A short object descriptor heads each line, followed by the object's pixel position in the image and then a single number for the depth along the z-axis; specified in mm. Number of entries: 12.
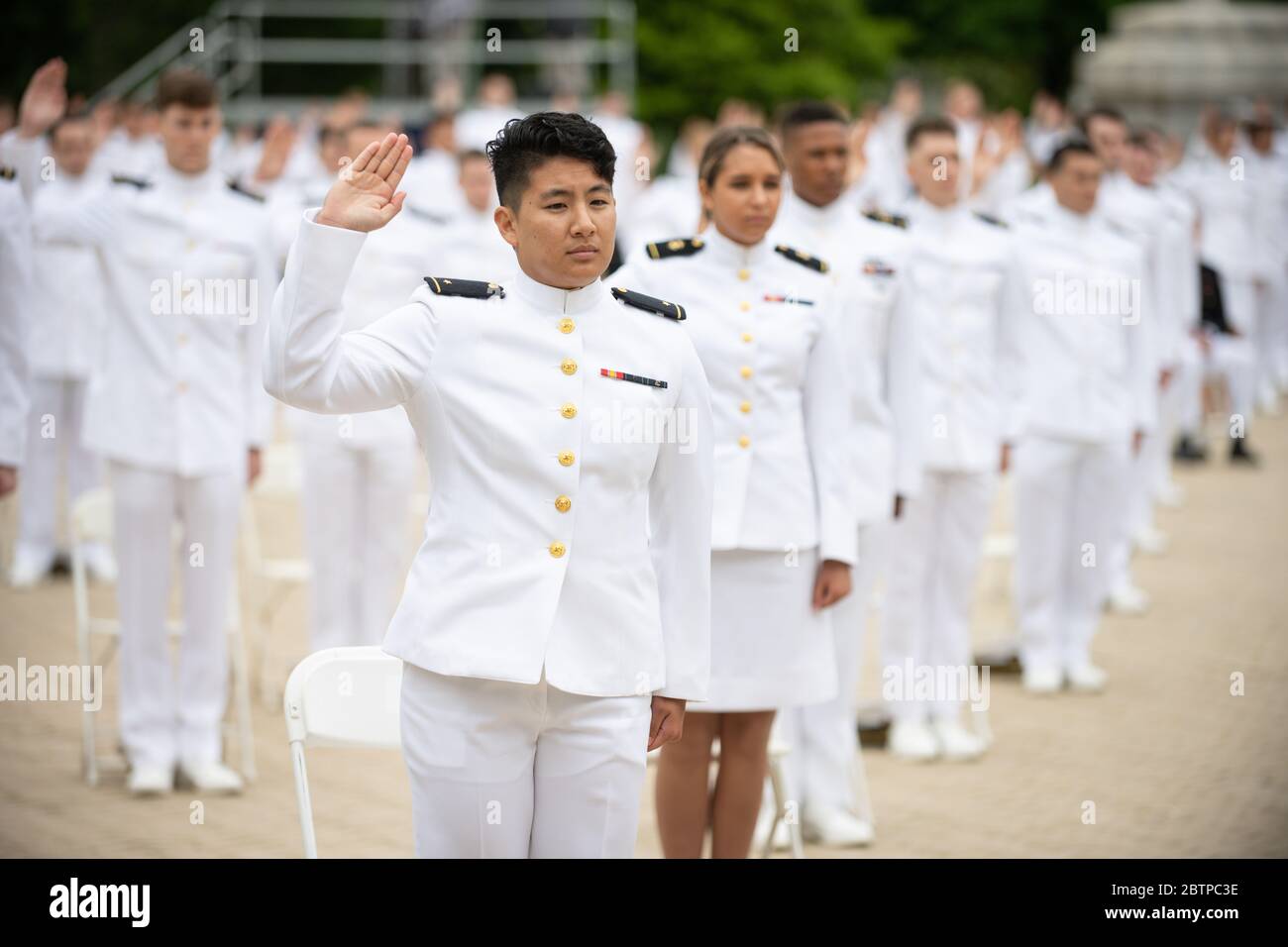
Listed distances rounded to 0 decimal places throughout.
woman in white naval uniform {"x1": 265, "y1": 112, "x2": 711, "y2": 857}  7199
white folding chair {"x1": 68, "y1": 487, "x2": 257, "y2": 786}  14320
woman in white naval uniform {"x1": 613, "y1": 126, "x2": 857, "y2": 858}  10508
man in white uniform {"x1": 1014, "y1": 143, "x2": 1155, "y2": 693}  17609
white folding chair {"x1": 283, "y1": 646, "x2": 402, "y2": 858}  9016
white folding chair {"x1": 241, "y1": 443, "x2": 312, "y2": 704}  17266
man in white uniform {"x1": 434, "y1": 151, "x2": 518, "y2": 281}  20234
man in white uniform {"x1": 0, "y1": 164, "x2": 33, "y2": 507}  13180
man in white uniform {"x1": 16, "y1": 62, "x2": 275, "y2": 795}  13602
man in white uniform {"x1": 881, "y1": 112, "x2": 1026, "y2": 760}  15602
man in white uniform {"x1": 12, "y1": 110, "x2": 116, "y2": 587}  21516
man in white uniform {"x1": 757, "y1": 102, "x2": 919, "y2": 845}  12594
